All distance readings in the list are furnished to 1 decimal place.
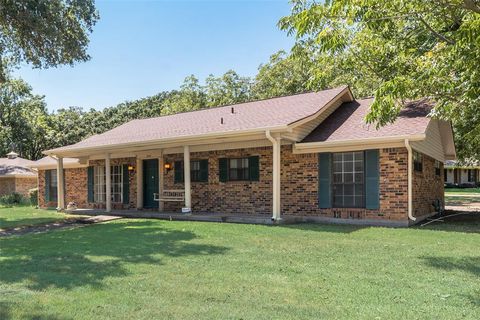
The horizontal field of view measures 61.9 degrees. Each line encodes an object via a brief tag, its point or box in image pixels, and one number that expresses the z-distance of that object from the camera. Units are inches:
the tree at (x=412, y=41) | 217.9
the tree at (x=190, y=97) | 1279.5
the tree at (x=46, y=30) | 448.1
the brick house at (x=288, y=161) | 436.1
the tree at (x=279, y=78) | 1057.5
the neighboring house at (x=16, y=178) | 1120.4
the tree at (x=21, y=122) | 1213.7
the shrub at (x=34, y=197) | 916.6
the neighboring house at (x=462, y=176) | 1811.0
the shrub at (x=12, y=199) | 976.9
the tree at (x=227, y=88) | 1278.3
